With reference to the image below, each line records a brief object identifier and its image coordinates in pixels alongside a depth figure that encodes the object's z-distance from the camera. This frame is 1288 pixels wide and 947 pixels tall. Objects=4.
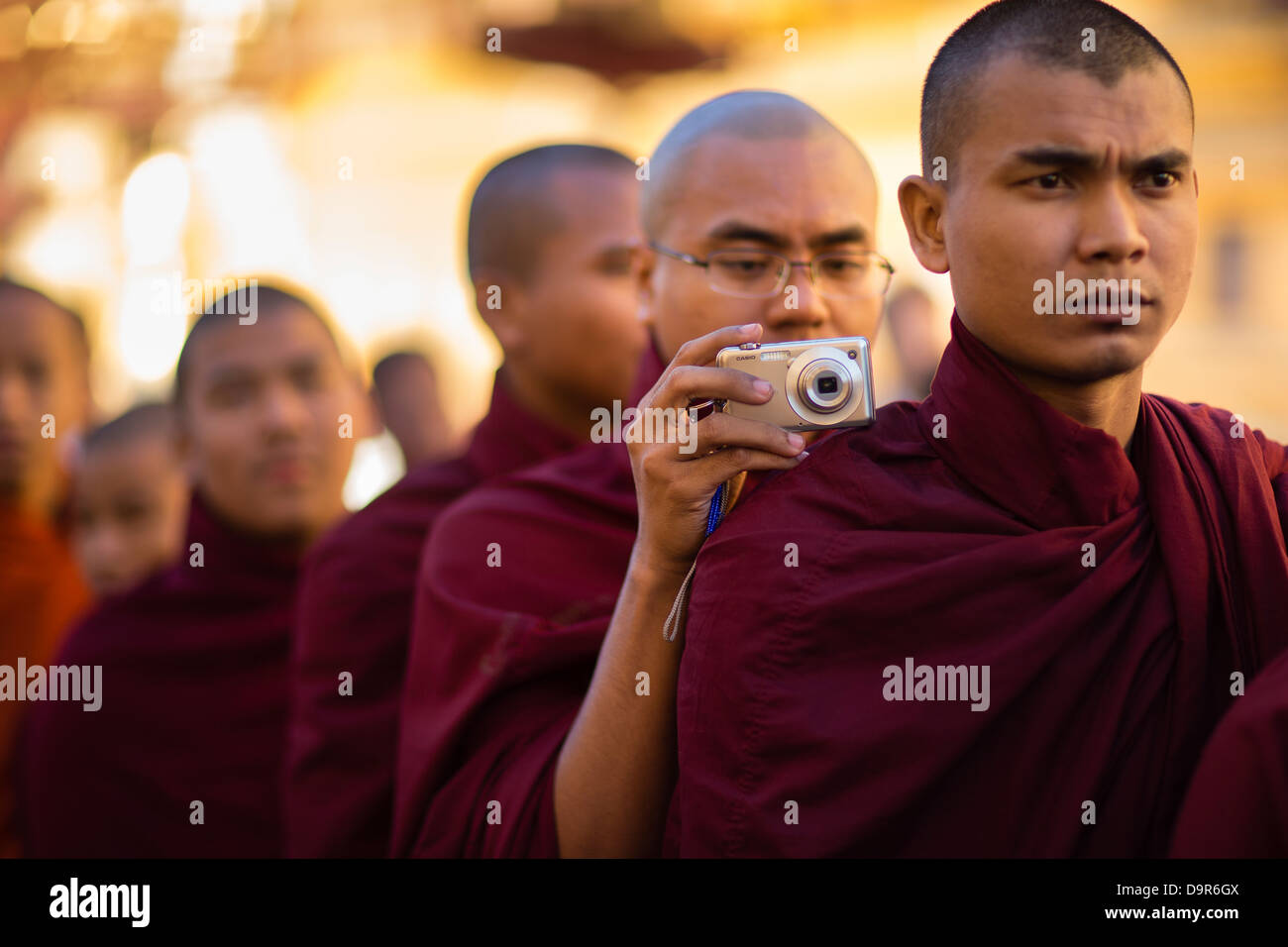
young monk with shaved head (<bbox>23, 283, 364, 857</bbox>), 3.34
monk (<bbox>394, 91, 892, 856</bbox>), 1.96
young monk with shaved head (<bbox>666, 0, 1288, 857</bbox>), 1.55
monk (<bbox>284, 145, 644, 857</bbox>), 2.84
